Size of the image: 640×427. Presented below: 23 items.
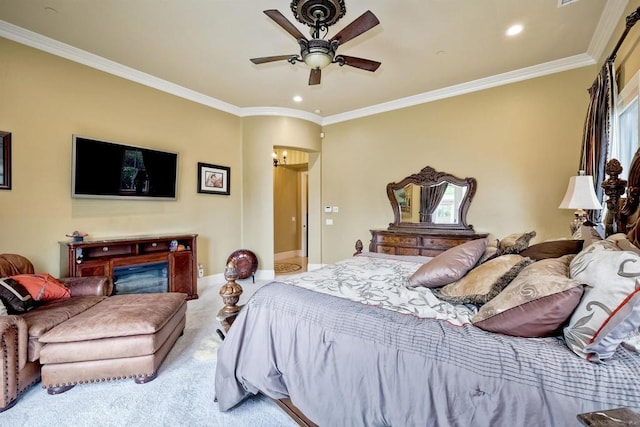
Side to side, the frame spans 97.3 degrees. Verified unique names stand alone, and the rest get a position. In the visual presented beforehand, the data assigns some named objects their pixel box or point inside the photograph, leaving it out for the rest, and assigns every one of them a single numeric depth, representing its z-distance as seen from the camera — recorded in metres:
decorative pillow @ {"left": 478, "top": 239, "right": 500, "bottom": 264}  1.98
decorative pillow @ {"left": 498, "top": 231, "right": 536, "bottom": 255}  2.07
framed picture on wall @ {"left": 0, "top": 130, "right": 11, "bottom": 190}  2.79
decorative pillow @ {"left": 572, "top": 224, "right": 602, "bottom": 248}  1.89
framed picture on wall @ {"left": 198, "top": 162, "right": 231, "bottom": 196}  4.55
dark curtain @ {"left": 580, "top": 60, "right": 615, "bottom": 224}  2.55
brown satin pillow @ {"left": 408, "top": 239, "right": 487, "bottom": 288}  1.82
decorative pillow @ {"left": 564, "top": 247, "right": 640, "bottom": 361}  0.92
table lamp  2.55
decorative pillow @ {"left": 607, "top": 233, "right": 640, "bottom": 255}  1.41
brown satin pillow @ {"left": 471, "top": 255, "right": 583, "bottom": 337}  1.07
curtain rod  1.94
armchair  1.73
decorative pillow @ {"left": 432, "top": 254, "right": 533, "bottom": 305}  1.52
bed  0.93
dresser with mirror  4.06
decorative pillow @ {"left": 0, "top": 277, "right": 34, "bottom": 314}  2.04
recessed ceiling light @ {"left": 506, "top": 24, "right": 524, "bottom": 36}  2.77
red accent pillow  2.22
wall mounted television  3.27
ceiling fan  2.05
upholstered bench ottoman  1.90
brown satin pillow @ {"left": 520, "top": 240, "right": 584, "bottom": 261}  1.84
